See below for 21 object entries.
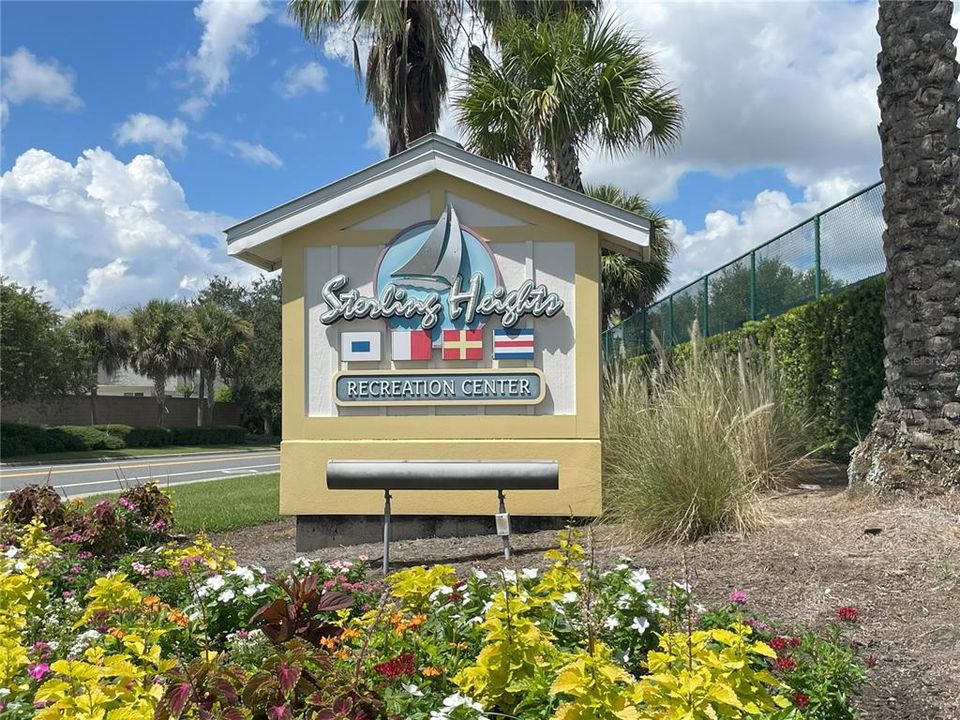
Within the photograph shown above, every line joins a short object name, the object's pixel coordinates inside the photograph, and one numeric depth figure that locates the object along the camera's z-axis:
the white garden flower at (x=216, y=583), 4.41
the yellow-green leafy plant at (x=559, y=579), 3.68
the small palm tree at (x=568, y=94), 13.67
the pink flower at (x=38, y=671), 3.14
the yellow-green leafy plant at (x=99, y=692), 2.36
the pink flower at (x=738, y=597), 3.86
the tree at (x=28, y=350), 28.69
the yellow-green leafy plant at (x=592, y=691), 2.32
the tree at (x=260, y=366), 47.78
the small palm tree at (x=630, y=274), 21.70
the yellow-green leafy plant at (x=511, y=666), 2.73
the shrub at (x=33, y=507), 7.25
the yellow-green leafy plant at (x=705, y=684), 2.31
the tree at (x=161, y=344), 42.03
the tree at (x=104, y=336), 41.78
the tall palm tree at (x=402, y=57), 15.10
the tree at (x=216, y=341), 43.94
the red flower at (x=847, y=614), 3.63
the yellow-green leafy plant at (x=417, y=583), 3.76
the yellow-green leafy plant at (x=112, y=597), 4.01
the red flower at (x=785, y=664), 2.99
